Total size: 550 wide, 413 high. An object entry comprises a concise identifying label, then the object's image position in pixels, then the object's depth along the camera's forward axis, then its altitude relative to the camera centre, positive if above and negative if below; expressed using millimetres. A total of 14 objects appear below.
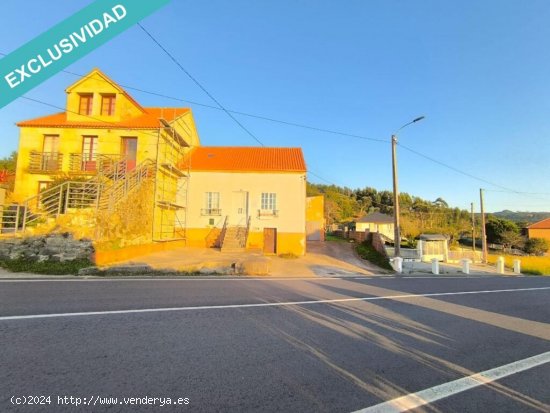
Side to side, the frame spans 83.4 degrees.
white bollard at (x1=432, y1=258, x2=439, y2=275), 18611 -1577
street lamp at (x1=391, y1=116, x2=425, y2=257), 18378 +2687
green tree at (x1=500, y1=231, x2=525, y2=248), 49375 +541
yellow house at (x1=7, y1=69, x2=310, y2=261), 21250 +4507
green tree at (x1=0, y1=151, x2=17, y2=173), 34381 +8449
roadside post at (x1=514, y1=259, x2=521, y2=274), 23984 -1907
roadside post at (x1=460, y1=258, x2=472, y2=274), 20208 -1615
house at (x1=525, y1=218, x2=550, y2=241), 56641 +2567
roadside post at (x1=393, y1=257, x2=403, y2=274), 17481 -1388
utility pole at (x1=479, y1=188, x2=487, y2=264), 31108 +461
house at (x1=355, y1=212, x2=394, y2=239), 50938 +2684
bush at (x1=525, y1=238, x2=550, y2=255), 47906 -502
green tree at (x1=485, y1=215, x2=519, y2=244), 51312 +2361
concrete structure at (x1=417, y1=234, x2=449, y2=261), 30562 -907
